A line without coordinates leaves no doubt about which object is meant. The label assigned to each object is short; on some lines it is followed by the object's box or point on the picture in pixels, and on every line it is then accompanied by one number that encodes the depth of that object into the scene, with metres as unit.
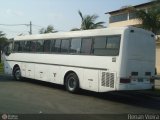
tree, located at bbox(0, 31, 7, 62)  35.05
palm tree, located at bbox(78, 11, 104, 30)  20.34
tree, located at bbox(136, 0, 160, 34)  14.98
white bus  7.35
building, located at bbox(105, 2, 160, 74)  22.24
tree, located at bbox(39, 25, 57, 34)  27.82
